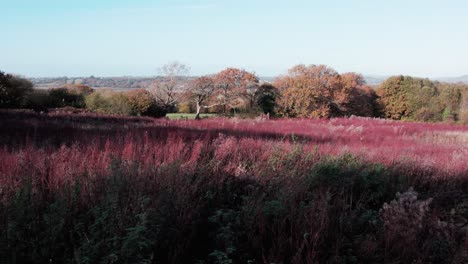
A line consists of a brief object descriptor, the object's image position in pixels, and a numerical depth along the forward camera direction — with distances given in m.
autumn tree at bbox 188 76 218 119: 48.84
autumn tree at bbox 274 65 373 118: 45.78
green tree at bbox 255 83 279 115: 47.03
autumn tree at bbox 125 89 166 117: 31.09
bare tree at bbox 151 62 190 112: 47.19
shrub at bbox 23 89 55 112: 25.54
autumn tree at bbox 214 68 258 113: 49.50
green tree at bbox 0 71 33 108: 22.56
